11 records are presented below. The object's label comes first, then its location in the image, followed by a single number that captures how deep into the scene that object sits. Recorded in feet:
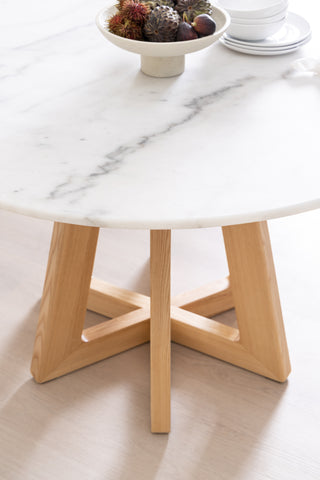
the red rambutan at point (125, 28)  10.25
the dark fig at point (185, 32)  10.20
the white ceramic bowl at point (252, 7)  10.81
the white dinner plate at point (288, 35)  10.97
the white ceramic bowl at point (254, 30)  10.90
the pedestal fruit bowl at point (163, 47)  10.20
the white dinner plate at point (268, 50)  10.94
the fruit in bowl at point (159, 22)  10.17
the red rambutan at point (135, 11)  10.21
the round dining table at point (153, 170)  9.28
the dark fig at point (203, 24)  10.24
